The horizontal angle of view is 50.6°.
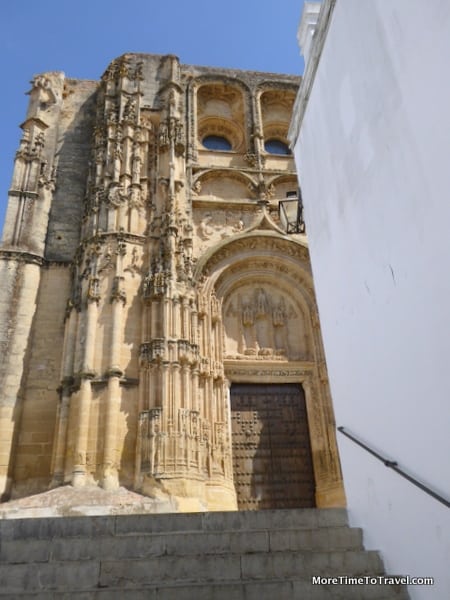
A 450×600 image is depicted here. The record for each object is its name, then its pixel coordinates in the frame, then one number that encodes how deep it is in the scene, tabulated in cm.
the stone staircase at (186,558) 338
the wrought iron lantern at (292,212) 807
